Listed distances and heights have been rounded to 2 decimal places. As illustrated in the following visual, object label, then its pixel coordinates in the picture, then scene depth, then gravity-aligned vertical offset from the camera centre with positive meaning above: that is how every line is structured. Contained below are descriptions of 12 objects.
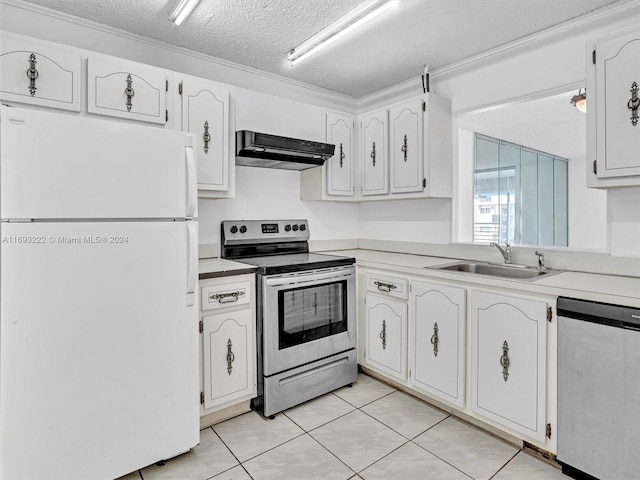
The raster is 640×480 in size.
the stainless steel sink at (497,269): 2.39 -0.25
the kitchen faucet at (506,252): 2.55 -0.13
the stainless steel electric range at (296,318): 2.34 -0.56
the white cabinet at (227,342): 2.16 -0.64
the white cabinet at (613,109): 1.77 +0.60
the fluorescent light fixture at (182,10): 1.97 +1.22
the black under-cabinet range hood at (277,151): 2.51 +0.59
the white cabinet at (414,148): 2.82 +0.67
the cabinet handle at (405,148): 2.94 +0.67
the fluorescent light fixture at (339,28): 1.88 +1.16
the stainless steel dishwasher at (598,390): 1.56 -0.69
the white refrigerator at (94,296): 1.47 -0.26
